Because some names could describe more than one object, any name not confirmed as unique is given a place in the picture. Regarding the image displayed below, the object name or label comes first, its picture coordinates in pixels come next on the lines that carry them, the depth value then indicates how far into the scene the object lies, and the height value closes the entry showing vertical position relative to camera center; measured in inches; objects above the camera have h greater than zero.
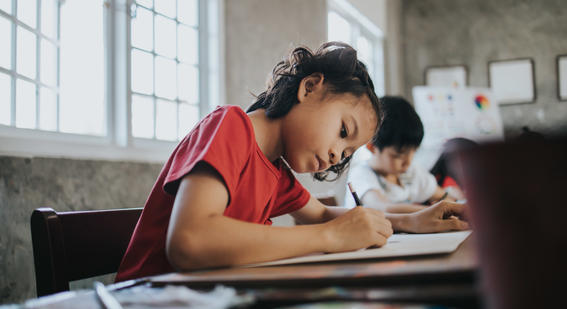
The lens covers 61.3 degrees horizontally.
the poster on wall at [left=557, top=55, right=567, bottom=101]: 216.2 +40.2
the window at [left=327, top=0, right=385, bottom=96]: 174.6 +56.0
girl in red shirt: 25.0 -0.4
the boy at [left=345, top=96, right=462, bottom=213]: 80.4 +1.8
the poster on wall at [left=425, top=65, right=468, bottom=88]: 229.8 +44.6
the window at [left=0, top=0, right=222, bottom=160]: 65.4 +17.4
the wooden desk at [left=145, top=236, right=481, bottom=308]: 13.9 -4.0
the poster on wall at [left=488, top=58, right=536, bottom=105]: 220.2 +40.2
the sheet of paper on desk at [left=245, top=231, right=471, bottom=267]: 23.3 -4.5
